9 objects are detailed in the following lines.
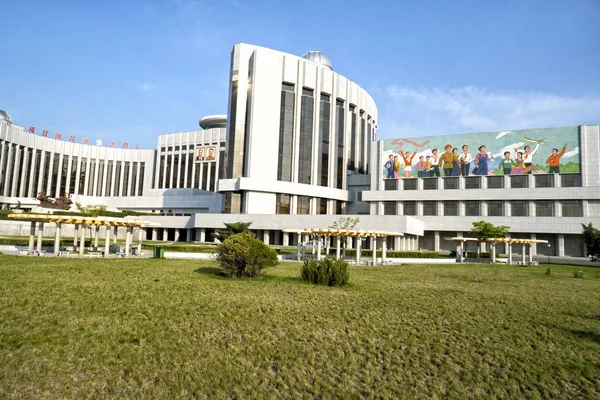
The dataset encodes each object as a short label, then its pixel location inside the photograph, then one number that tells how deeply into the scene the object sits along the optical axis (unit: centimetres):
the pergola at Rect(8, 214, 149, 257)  2541
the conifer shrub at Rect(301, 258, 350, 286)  1675
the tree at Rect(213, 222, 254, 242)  3759
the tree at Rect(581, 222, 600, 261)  3014
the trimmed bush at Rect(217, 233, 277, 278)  1770
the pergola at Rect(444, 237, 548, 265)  3622
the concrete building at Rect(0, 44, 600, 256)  5547
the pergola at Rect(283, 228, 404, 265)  2898
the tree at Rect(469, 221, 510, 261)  4081
